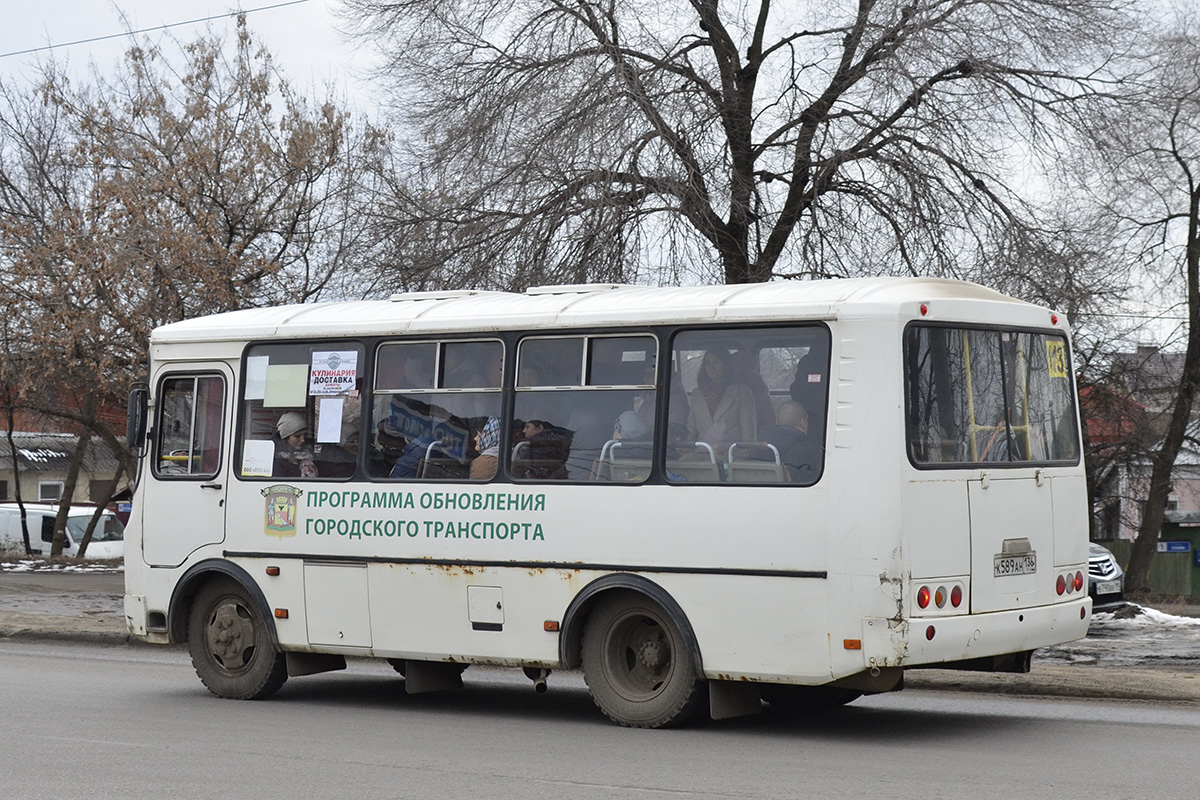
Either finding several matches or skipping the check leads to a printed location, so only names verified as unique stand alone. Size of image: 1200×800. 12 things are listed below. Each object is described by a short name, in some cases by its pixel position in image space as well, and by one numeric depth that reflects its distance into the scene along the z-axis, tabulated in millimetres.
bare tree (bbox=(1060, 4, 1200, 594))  18719
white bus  9219
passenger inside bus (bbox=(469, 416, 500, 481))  10672
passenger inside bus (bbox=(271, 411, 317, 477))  11578
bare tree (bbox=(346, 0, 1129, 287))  17938
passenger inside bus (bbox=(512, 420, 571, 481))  10367
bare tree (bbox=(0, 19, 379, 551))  24250
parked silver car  21031
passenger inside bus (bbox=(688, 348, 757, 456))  9656
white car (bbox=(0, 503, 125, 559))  40375
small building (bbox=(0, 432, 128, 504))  57094
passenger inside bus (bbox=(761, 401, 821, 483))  9305
